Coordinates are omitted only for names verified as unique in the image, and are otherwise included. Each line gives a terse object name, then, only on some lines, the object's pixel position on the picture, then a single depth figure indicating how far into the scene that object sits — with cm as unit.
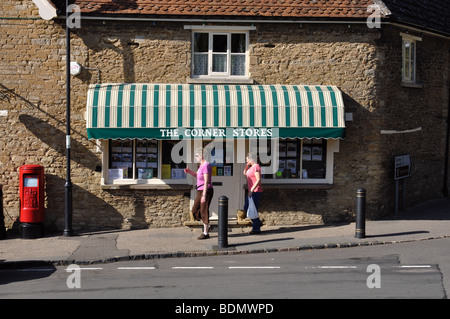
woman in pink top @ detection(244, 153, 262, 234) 1488
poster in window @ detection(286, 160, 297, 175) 1638
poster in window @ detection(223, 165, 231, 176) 1616
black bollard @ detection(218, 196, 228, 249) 1318
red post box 1489
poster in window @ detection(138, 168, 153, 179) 1599
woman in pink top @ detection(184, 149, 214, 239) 1439
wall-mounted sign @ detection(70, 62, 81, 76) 1554
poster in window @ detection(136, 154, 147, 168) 1605
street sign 1666
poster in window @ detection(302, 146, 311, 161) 1636
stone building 1528
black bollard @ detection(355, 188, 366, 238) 1388
